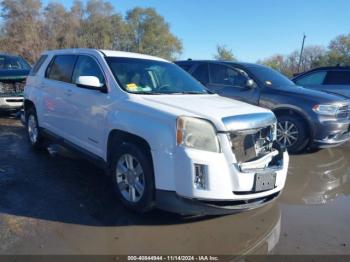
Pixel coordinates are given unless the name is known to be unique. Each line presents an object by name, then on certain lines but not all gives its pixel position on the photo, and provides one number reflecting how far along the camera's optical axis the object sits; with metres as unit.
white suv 3.31
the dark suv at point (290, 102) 6.33
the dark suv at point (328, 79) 9.70
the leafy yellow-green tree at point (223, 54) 39.23
